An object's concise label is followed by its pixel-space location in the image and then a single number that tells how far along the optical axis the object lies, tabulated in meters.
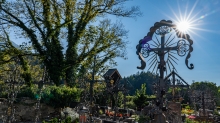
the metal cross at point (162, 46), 6.61
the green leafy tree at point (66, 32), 19.92
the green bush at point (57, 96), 15.08
